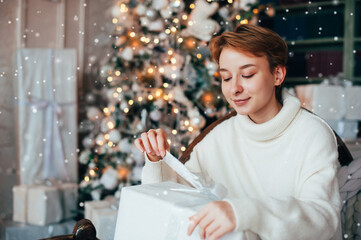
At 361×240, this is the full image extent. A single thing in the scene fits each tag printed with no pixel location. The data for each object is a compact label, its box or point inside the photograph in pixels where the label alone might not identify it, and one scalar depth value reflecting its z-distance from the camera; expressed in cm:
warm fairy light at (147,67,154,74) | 269
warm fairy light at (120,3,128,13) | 276
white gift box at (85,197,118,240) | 223
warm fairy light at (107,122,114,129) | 273
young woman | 75
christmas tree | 263
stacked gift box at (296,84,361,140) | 229
